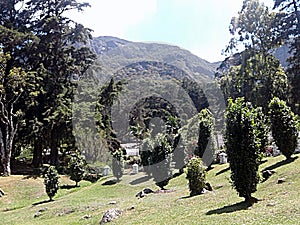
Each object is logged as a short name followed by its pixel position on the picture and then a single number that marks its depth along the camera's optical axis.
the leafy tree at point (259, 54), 27.86
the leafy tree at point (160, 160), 19.97
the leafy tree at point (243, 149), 9.80
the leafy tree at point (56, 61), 29.58
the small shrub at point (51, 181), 19.05
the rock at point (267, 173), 13.47
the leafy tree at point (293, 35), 25.84
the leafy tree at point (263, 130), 16.11
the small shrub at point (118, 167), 23.98
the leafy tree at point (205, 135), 21.45
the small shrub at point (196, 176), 13.36
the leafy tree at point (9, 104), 26.36
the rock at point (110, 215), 10.89
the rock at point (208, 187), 14.10
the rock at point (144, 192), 15.62
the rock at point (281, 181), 11.88
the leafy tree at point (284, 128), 15.24
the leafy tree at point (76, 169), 24.94
